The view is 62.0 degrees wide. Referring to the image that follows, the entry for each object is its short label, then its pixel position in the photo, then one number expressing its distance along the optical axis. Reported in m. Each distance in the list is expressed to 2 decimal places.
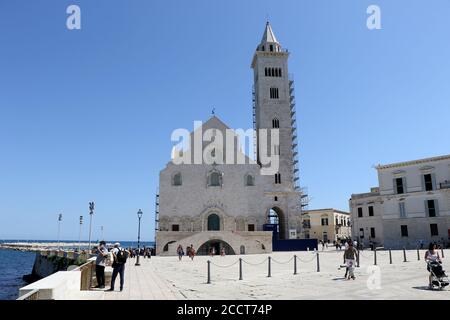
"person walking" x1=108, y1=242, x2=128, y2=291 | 13.10
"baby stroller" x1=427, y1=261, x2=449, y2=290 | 13.02
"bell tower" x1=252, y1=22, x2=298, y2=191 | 52.78
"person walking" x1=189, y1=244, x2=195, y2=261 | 33.28
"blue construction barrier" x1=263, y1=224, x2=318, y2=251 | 46.25
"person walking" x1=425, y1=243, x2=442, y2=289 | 13.17
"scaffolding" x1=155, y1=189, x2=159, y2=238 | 48.26
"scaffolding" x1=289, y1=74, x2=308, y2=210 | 55.25
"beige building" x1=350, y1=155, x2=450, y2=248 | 43.12
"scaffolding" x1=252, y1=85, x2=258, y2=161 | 55.69
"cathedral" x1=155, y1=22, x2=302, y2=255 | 41.78
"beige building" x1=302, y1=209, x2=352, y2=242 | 77.81
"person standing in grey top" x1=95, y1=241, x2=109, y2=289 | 13.12
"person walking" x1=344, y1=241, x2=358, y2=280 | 16.09
